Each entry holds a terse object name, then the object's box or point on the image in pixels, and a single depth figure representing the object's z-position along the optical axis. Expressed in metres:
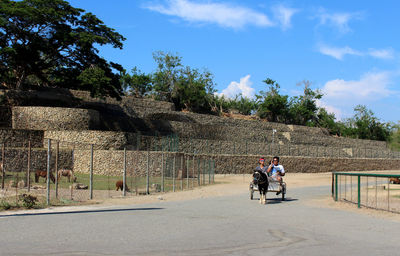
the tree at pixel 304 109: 99.62
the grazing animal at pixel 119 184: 21.71
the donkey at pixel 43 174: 23.46
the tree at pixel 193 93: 86.94
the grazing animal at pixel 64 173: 23.20
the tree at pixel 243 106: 105.38
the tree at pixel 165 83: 90.75
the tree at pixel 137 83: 92.50
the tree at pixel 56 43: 39.94
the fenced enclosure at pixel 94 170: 18.92
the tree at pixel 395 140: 83.03
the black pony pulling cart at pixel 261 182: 16.17
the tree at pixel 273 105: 94.31
